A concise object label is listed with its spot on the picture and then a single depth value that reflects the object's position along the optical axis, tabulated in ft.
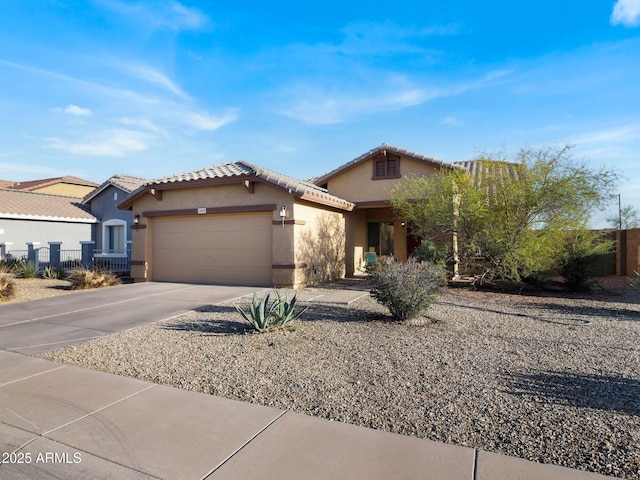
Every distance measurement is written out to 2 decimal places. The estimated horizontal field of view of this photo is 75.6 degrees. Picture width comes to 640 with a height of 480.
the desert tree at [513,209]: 38.80
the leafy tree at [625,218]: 87.86
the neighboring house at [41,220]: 72.28
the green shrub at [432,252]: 45.03
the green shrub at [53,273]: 56.49
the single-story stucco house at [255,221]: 44.47
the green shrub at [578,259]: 41.68
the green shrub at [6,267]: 56.54
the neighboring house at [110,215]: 81.61
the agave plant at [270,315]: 24.23
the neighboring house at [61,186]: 111.86
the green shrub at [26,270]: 55.98
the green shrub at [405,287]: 25.94
